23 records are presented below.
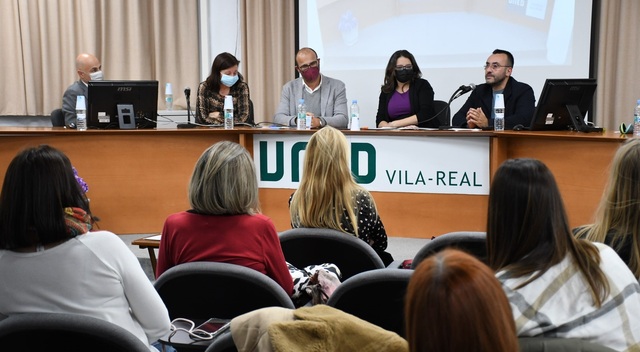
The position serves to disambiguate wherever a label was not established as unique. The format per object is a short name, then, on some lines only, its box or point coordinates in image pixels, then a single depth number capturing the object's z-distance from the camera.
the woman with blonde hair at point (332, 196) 2.72
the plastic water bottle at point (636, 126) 4.13
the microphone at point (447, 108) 4.74
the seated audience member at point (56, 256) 1.75
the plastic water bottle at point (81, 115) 4.98
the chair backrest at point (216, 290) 1.86
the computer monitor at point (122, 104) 4.88
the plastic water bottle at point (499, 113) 4.68
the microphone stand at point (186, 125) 5.22
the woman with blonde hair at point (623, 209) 1.87
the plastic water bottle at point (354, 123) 4.94
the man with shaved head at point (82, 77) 5.93
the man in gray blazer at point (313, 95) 5.55
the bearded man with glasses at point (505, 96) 5.08
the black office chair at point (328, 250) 2.36
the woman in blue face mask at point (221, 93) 5.49
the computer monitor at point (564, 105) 4.33
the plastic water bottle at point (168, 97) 6.86
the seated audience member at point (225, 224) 2.20
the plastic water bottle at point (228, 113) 4.98
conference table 4.50
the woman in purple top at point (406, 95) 5.42
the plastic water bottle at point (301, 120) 5.04
